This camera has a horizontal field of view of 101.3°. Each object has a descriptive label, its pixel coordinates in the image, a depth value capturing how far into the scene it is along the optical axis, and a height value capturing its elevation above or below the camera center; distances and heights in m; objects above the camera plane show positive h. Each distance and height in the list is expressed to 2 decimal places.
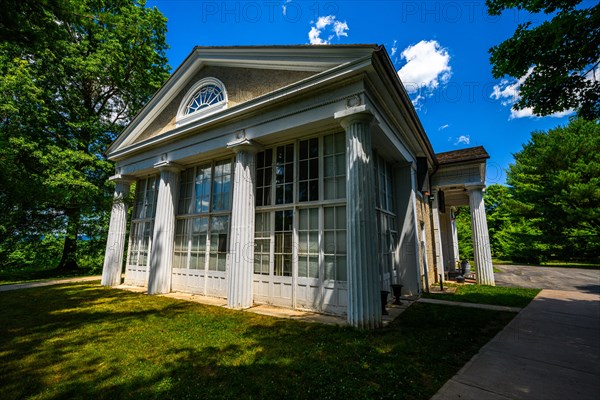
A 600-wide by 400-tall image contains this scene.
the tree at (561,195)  17.25 +3.71
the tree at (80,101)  10.80 +7.30
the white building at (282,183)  5.39 +1.89
